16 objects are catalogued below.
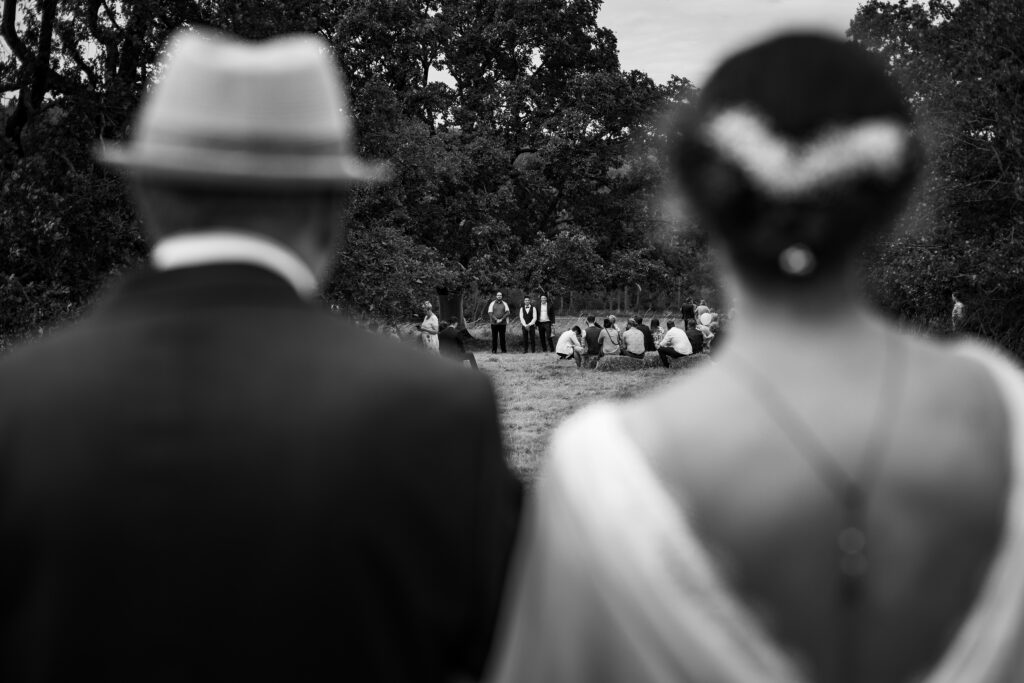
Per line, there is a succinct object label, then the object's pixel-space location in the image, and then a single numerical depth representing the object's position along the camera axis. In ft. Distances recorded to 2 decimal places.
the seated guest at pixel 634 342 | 75.00
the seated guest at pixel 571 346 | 75.66
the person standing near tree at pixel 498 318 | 90.43
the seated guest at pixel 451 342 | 67.36
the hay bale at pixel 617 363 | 74.33
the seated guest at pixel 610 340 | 75.61
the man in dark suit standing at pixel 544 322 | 93.09
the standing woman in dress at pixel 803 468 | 4.48
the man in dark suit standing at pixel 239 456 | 5.18
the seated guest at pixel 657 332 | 81.20
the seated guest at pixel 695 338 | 75.87
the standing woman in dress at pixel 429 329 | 73.97
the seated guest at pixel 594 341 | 75.15
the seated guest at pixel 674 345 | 72.79
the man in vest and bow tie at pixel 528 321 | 92.38
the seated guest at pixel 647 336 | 76.43
